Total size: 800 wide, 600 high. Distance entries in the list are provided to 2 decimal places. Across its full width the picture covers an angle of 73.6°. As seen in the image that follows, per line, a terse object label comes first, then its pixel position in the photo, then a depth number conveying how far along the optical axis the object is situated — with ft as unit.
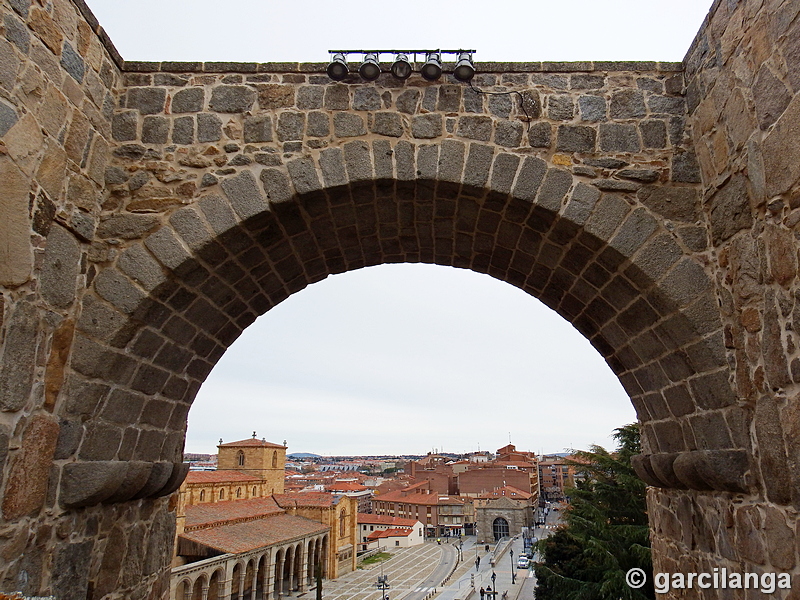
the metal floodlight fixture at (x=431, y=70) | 12.43
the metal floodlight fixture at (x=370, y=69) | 12.52
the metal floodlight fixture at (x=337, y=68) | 12.46
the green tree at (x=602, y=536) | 43.37
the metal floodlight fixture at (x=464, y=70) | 12.37
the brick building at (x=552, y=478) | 288.71
